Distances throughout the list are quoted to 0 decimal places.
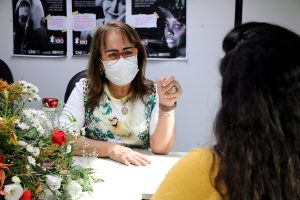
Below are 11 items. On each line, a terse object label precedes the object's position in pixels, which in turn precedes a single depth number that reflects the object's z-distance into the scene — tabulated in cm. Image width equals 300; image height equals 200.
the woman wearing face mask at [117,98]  181
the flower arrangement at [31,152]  97
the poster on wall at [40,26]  297
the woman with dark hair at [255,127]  64
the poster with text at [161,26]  277
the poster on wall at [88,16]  286
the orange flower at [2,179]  91
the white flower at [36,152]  100
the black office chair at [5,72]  268
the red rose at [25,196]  95
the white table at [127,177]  128
